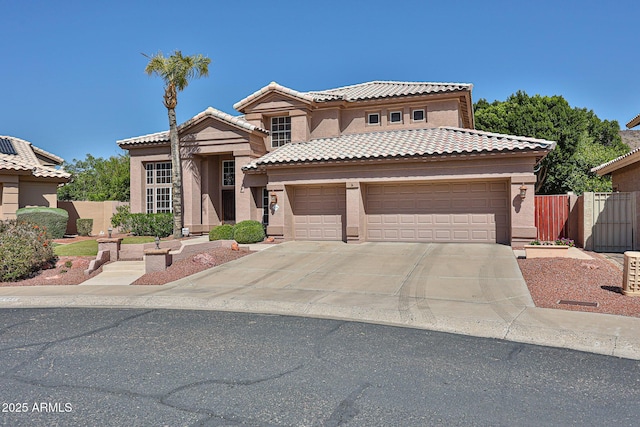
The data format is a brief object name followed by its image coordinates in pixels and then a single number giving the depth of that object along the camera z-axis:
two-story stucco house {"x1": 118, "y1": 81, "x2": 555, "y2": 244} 17.11
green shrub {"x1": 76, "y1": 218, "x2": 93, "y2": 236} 24.36
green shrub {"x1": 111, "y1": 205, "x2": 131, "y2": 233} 23.28
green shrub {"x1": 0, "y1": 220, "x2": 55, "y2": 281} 13.24
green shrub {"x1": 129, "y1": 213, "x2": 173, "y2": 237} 21.69
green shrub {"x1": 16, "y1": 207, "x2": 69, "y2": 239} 20.09
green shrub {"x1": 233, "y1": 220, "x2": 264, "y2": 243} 18.83
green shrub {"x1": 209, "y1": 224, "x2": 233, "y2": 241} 18.88
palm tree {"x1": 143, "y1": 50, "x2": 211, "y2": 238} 19.55
